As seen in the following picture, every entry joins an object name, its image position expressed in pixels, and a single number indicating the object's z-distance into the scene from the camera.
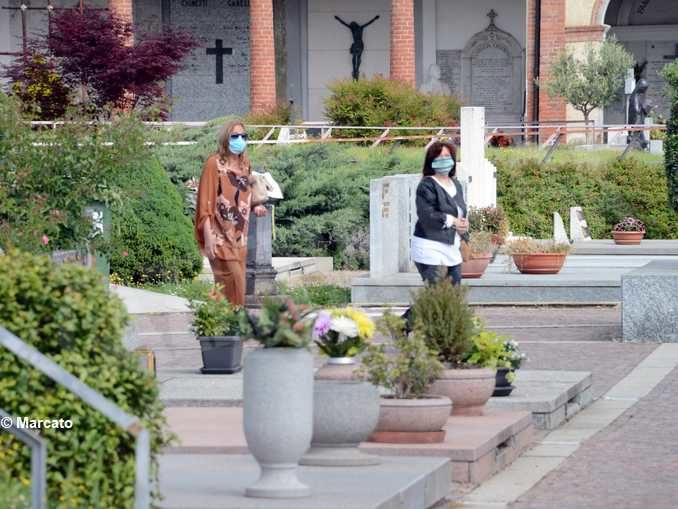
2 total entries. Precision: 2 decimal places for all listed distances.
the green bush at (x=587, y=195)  31.56
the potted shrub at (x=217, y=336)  11.73
